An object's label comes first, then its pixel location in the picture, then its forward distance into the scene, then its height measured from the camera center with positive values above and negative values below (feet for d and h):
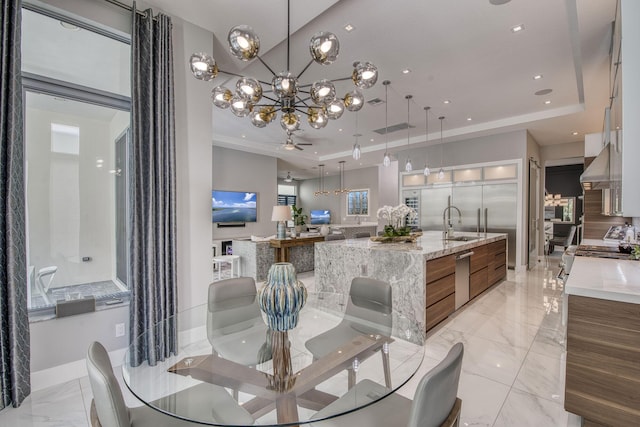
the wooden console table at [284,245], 18.01 -2.20
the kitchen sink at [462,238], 14.61 -1.48
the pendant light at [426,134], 18.63 +6.00
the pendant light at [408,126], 16.58 +6.07
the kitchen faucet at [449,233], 14.93 -1.20
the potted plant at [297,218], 22.99 -0.73
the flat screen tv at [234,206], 26.35 +0.25
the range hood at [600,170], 8.91 +1.22
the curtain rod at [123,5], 7.94 +5.52
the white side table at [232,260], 17.78 -3.10
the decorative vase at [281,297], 4.77 -1.42
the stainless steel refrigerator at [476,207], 21.59 +0.18
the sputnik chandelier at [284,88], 6.36 +2.92
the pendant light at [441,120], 19.94 +6.11
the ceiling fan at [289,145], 14.18 +3.19
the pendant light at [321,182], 43.94 +4.12
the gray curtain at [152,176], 8.09 +0.90
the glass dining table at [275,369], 4.20 -2.70
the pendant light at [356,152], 13.97 +2.68
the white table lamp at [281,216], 18.61 -0.45
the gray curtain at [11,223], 6.45 -0.31
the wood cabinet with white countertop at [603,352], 5.40 -2.69
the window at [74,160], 7.88 +1.43
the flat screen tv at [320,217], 43.68 -1.19
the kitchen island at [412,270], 9.86 -2.29
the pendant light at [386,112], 14.88 +6.18
